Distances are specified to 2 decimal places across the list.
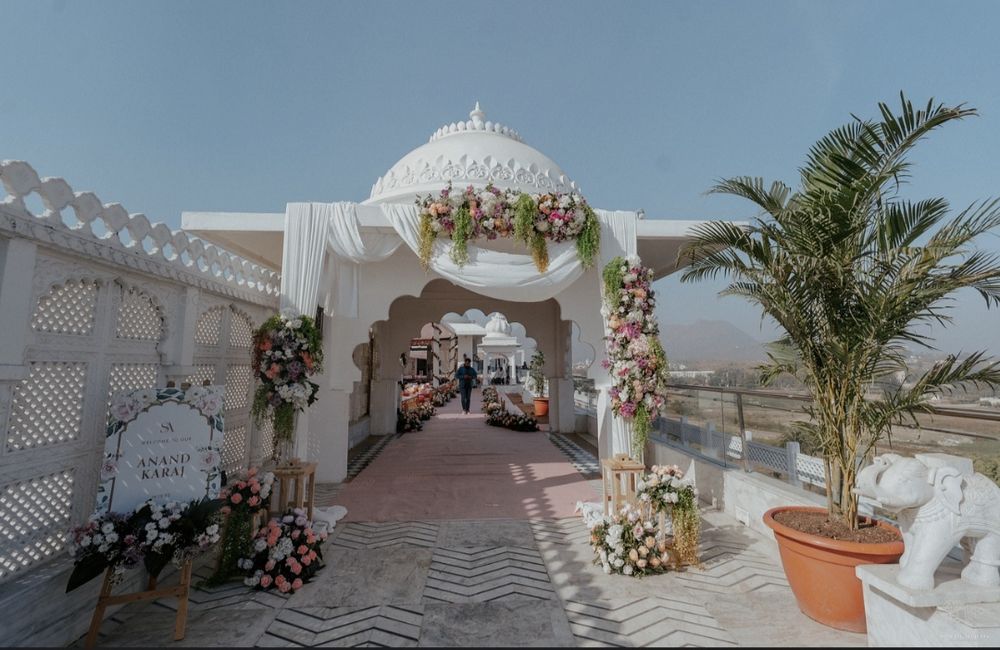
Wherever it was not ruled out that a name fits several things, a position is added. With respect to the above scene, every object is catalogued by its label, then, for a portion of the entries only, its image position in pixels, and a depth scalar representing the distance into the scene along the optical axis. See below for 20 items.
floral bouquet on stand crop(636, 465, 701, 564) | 3.30
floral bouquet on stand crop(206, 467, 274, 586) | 3.08
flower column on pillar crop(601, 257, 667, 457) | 4.41
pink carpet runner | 4.60
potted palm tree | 2.49
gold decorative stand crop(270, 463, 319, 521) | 3.77
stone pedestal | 1.92
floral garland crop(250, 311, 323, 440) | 4.07
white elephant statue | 2.07
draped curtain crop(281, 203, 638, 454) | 4.64
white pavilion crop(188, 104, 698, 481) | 4.81
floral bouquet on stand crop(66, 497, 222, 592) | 2.36
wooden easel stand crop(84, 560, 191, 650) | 2.32
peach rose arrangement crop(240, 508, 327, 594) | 2.96
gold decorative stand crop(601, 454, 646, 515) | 3.84
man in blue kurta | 13.13
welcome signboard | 2.65
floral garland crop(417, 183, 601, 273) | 4.74
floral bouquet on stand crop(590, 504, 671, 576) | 3.13
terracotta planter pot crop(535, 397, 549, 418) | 12.10
